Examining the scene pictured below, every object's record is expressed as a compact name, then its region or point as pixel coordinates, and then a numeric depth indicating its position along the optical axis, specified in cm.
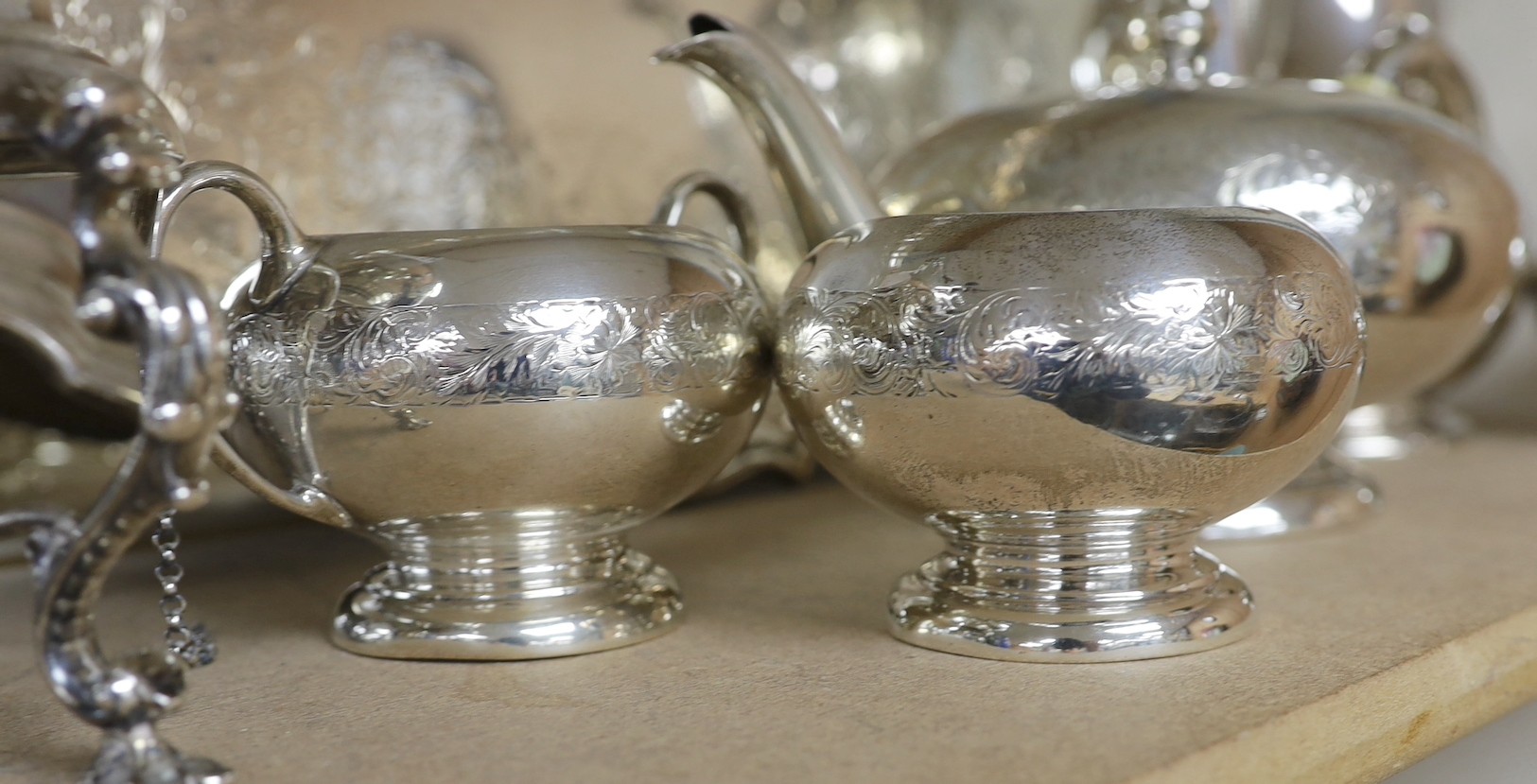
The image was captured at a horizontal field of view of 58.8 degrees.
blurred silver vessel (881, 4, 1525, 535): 69
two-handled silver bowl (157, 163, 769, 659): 50
